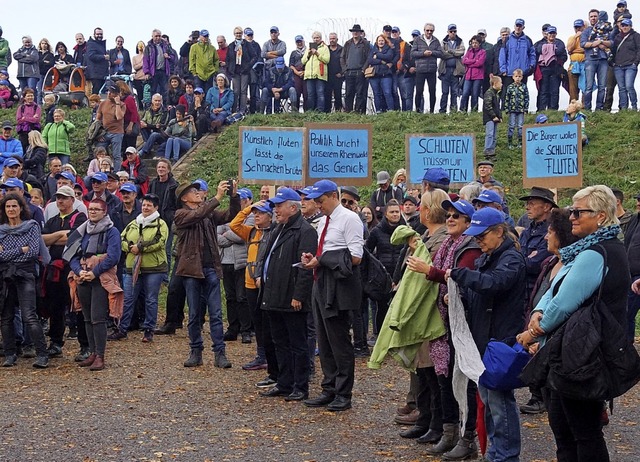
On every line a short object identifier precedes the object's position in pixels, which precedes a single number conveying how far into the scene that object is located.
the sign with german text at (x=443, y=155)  15.38
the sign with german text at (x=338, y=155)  14.37
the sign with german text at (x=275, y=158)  14.20
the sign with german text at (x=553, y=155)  14.43
